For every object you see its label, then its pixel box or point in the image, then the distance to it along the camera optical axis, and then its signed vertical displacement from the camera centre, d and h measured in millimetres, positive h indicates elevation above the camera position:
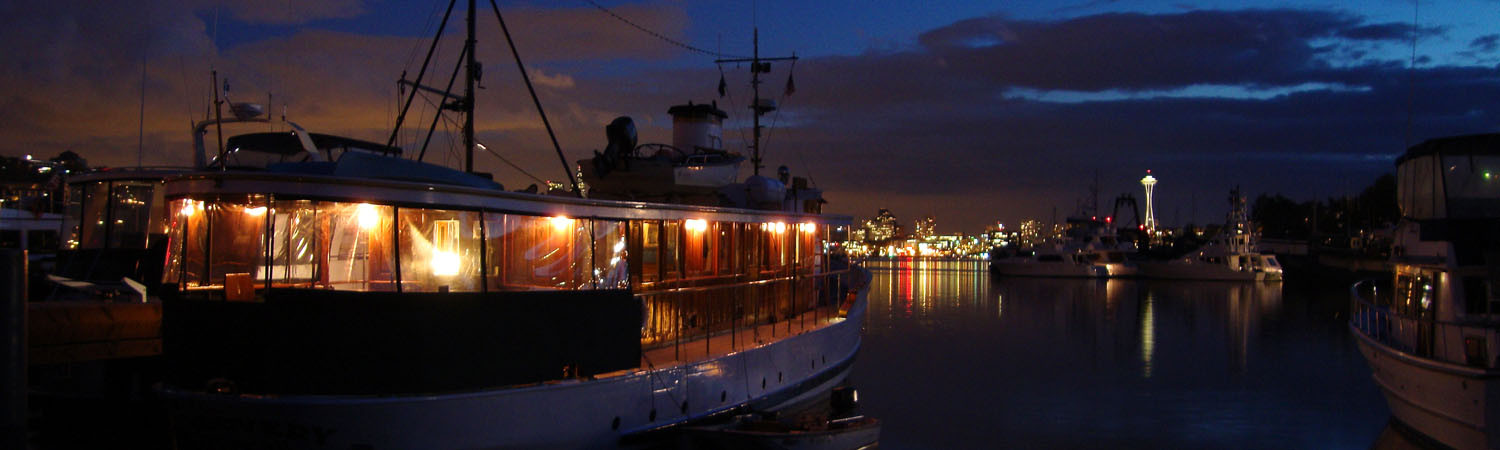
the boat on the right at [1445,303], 12719 -959
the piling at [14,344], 6695 -759
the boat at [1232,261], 69875 -1578
